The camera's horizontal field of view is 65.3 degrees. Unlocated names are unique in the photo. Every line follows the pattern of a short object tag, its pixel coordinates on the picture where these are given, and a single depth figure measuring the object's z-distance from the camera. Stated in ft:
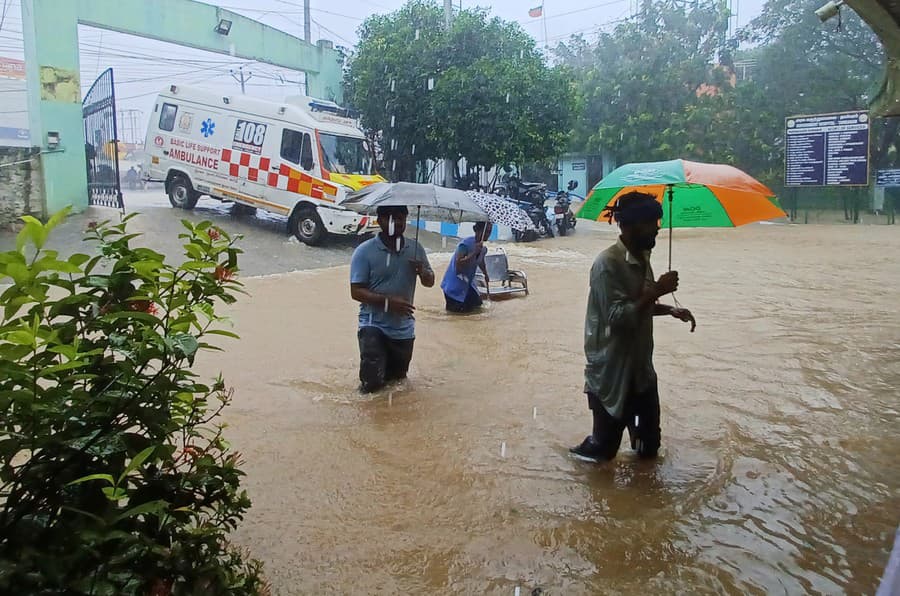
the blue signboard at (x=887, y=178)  73.00
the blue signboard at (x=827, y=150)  69.21
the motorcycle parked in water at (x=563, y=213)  66.80
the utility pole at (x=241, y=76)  88.02
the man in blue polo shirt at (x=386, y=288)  17.01
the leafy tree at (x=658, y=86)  85.56
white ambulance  46.24
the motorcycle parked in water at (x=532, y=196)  63.46
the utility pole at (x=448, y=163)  61.62
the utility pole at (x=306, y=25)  76.13
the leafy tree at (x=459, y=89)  57.82
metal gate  45.39
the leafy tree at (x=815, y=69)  77.66
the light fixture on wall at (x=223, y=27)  54.65
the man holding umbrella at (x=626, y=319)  11.79
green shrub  5.60
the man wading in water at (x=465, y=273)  27.71
